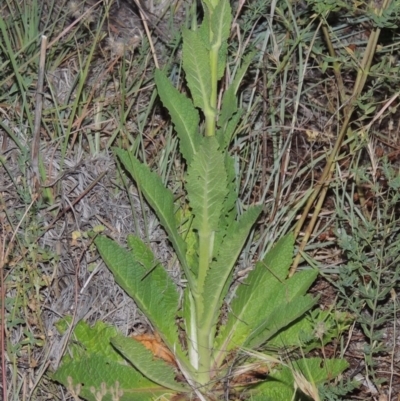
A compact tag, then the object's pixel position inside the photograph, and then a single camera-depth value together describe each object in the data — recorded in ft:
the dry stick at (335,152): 6.16
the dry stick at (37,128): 6.18
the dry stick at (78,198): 6.27
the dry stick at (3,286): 6.07
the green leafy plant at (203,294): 5.89
